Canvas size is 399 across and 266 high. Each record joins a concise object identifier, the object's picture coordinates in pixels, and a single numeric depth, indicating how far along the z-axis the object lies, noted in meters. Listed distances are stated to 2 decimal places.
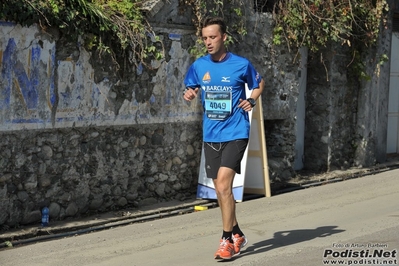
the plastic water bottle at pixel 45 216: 18.34
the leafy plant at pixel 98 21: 17.92
